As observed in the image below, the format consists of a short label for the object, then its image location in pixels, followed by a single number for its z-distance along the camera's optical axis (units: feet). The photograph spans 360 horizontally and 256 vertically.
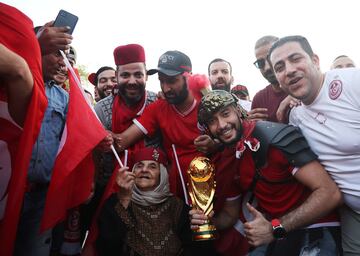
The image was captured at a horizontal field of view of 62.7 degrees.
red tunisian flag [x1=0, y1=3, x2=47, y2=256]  5.51
